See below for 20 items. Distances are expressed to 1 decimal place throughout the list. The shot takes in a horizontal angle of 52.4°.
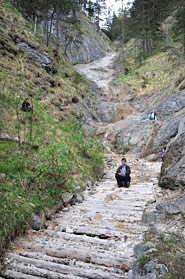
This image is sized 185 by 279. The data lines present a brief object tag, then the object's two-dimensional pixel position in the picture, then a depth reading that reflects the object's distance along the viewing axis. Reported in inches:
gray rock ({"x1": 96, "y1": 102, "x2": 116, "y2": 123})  897.5
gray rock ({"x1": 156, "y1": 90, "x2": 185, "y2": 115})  676.7
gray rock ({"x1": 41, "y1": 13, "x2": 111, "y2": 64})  1482.2
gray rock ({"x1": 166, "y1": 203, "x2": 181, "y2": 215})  155.6
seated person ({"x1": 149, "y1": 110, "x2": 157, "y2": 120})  686.8
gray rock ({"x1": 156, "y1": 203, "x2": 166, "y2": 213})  164.1
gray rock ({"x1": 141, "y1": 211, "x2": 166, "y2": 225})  155.2
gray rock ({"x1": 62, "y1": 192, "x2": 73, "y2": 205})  210.8
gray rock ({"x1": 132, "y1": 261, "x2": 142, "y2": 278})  100.1
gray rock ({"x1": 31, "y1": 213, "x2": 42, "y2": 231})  156.3
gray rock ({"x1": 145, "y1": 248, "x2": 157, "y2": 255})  111.0
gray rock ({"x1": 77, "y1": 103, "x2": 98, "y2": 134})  716.0
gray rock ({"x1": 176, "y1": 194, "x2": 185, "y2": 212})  157.4
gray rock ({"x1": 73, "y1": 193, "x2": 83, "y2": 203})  227.1
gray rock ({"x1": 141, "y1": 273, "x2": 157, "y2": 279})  91.6
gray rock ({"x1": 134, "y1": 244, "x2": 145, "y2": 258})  113.6
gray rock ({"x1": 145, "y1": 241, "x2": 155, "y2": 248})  116.5
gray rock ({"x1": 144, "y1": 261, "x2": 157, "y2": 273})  97.1
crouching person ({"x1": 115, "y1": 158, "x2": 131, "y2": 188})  292.3
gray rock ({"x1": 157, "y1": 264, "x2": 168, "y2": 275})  94.2
